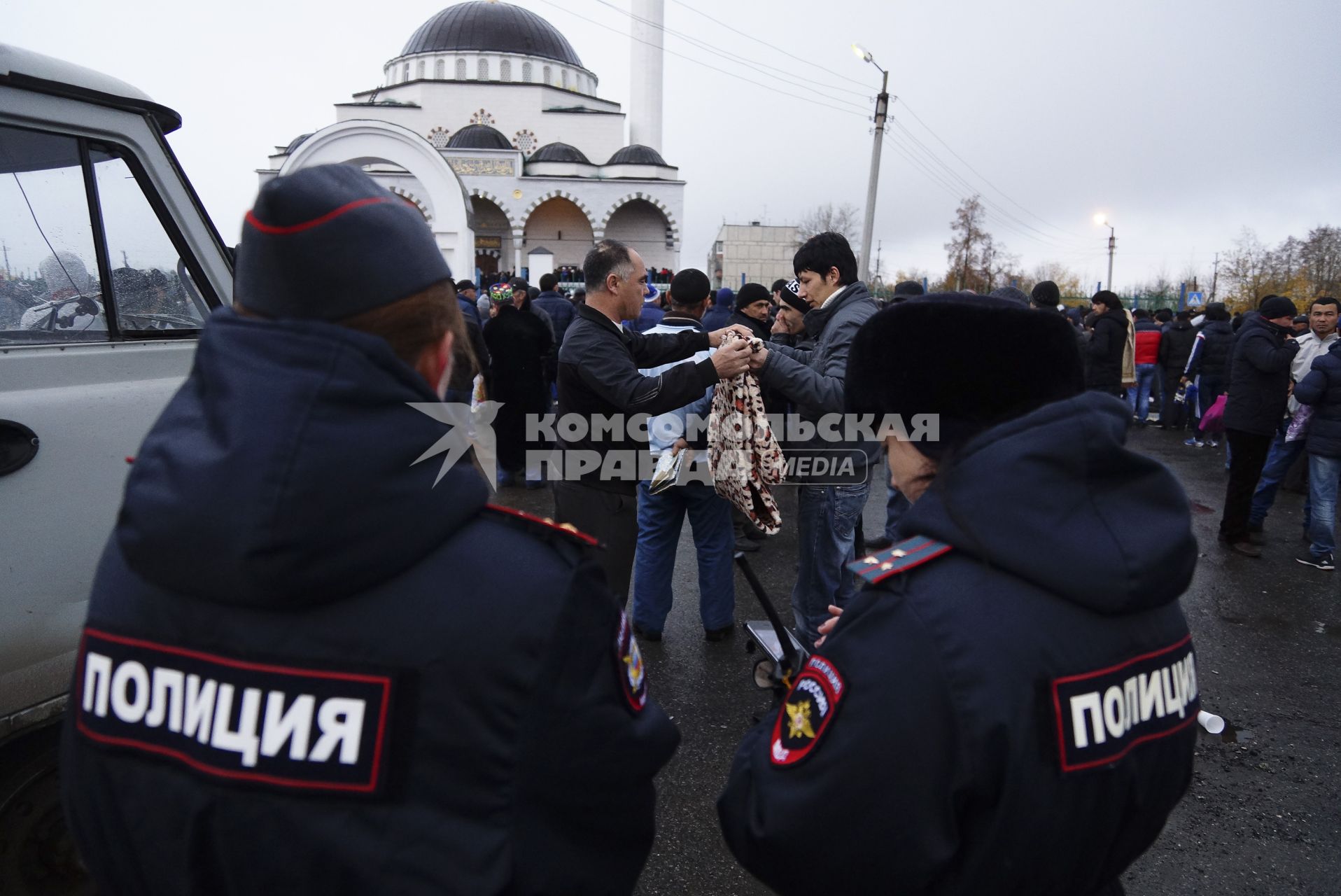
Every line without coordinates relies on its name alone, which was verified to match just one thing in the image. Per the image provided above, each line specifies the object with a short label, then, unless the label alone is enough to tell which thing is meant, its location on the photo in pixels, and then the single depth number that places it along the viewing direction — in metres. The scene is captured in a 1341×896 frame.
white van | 2.04
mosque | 42.59
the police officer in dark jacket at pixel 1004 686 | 1.13
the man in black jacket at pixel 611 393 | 3.65
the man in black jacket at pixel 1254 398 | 6.06
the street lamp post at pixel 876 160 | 18.97
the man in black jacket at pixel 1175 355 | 11.75
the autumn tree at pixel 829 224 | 57.75
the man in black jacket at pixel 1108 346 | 8.83
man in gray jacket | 3.95
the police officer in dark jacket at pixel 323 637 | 0.92
